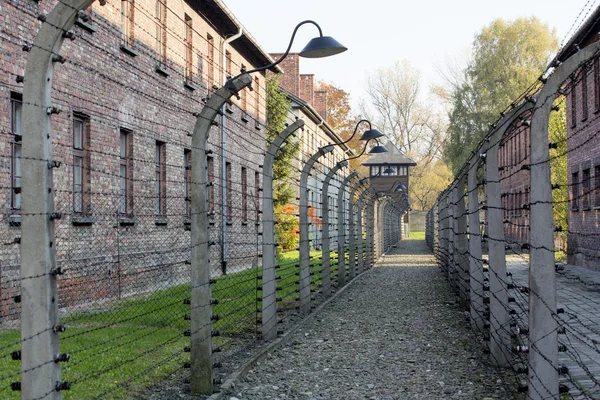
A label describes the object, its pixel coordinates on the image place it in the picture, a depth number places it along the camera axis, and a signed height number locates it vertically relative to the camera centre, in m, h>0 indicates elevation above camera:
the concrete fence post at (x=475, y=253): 8.96 -0.42
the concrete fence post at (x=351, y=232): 18.92 -0.32
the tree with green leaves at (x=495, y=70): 46.34 +8.34
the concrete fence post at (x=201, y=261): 6.68 -0.34
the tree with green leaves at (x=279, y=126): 30.55 +3.69
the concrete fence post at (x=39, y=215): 4.13 +0.04
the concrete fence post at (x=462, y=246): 11.31 -0.44
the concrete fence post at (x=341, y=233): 16.67 -0.31
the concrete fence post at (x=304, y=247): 12.38 -0.43
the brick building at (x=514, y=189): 39.31 +1.46
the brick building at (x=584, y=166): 22.83 +1.52
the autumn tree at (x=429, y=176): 76.88 +3.89
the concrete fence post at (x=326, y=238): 14.80 -0.36
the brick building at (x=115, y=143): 11.21 +1.44
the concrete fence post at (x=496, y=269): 7.41 -0.49
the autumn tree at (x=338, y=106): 64.19 +8.89
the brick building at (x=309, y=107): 40.63 +5.70
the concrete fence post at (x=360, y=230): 21.20 -0.31
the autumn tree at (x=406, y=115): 68.50 +8.74
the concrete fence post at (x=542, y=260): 5.29 -0.29
